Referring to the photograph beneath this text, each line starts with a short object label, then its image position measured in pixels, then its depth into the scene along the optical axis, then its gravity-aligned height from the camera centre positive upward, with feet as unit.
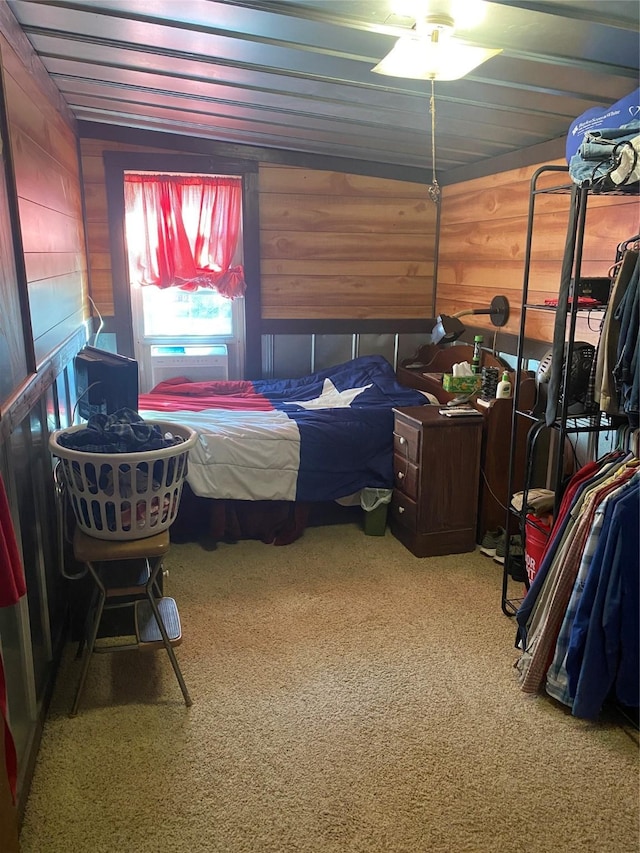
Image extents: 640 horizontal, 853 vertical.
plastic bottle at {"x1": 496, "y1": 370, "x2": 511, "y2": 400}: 10.34 -1.86
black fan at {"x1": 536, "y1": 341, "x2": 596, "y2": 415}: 7.45 -1.19
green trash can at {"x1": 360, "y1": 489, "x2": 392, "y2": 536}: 10.99 -4.00
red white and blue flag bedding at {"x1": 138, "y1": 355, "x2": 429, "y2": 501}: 10.33 -2.76
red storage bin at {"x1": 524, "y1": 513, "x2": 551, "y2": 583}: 8.03 -3.31
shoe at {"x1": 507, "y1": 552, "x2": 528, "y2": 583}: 9.50 -4.30
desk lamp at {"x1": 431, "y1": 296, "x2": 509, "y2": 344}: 10.80 -0.88
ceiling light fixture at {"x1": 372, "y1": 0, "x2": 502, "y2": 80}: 5.83 +2.10
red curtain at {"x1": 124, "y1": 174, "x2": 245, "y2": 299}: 13.05 +0.71
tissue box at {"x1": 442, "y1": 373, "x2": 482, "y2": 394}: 11.24 -1.94
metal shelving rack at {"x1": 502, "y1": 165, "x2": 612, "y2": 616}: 6.86 -0.54
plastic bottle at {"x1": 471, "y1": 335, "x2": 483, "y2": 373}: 11.35 -1.50
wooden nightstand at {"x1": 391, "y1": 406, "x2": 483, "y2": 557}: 10.10 -3.26
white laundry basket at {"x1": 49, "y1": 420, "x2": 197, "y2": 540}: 6.38 -2.20
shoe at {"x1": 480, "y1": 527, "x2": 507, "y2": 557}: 10.37 -4.26
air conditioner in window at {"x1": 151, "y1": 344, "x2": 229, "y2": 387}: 13.79 -2.01
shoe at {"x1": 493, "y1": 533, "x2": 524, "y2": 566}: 9.84 -4.23
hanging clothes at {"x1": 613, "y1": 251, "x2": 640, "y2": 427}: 6.39 -0.78
